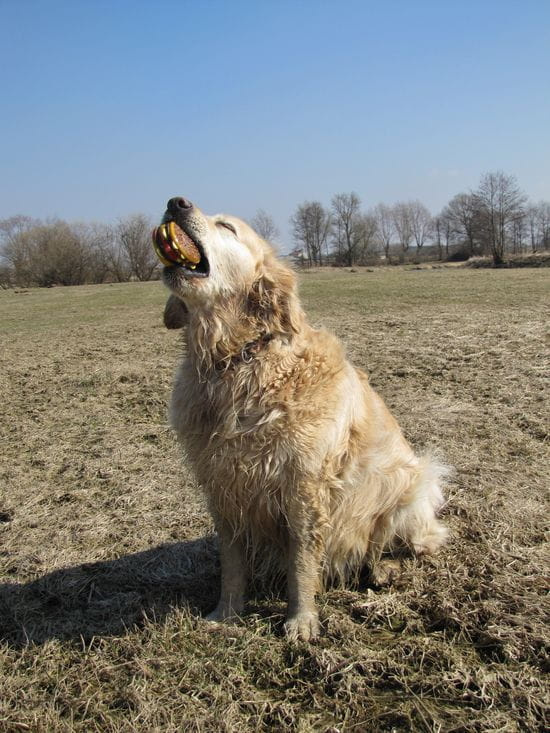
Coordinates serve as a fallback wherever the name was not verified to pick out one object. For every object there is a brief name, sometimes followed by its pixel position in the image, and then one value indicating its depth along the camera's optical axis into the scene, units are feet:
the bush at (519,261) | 159.36
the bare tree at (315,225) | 250.37
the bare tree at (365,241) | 246.47
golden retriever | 8.93
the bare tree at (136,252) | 182.70
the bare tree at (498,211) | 196.65
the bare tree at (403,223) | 319.68
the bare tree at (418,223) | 319.06
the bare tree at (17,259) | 166.40
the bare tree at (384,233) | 287.69
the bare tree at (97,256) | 176.35
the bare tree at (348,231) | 246.27
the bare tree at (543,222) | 273.97
